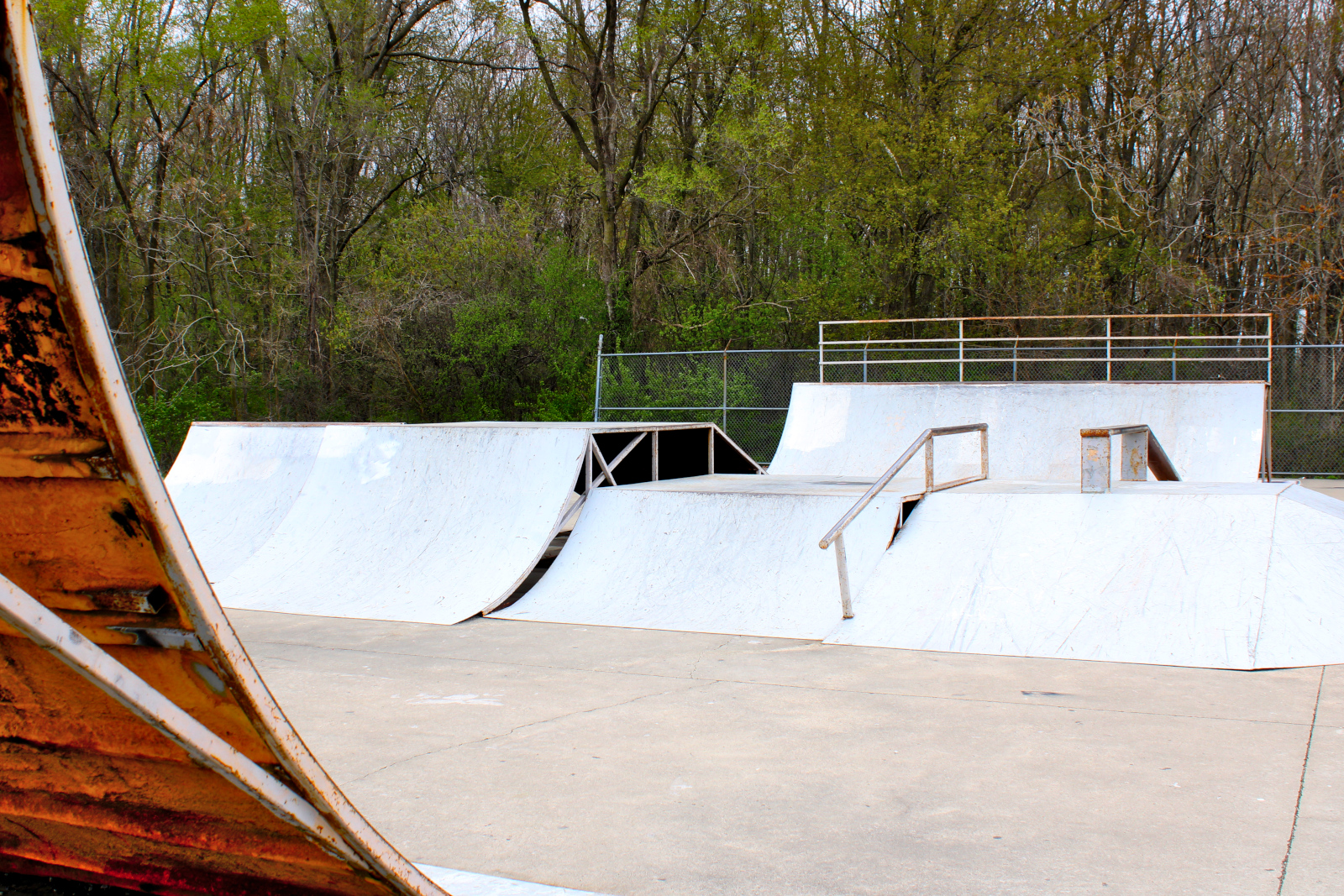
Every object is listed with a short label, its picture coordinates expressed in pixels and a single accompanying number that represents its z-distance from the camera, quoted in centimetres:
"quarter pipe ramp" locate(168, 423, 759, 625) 822
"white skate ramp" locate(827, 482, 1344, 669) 620
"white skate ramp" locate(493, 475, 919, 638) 741
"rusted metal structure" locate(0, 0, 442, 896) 178
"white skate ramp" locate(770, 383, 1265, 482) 1290
